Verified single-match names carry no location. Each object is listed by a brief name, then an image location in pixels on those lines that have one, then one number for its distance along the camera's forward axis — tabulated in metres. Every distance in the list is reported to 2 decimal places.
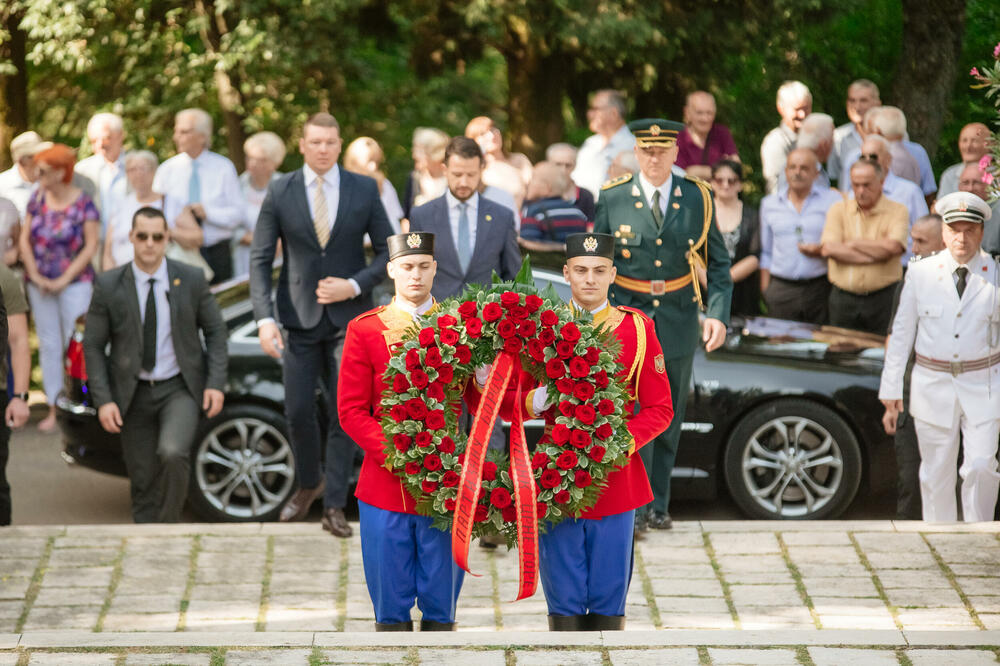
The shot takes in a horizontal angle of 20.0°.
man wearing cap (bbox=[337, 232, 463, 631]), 11.32
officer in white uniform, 15.52
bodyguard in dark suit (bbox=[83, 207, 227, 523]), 15.94
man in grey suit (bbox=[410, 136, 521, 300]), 15.89
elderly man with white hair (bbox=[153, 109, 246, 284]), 22.34
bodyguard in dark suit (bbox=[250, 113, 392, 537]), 15.82
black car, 17.06
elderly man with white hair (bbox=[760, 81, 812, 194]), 23.26
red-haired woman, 21.32
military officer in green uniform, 14.99
